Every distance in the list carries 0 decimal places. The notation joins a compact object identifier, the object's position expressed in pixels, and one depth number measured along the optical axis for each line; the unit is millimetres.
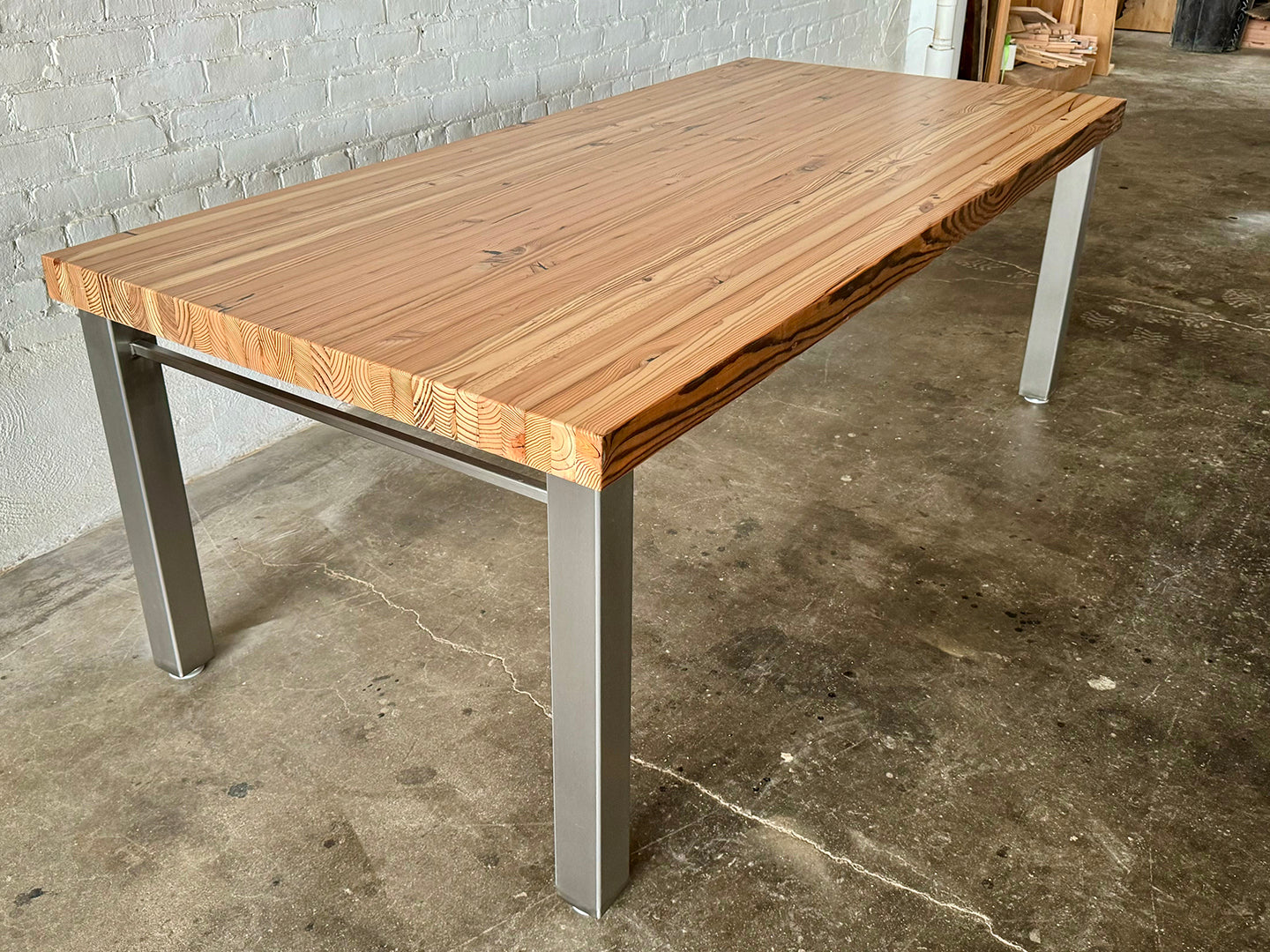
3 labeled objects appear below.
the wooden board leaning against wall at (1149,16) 7184
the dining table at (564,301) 1120
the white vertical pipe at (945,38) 4695
